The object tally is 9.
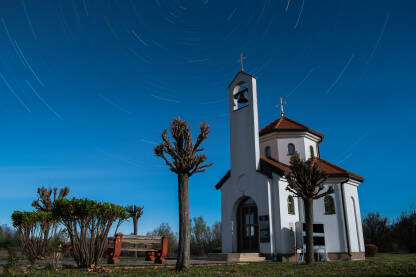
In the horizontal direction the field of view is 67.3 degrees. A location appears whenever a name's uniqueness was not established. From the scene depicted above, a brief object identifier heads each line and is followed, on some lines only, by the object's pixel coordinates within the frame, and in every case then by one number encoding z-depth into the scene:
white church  19.31
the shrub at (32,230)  15.34
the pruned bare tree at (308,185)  15.24
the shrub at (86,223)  10.21
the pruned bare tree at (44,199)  24.22
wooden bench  13.68
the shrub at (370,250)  25.98
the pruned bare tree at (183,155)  11.75
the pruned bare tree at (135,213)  34.28
